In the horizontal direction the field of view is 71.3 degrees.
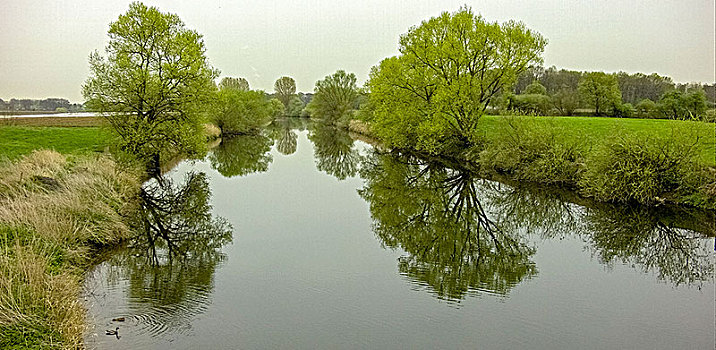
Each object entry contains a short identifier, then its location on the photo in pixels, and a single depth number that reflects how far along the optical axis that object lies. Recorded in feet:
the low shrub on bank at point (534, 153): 65.10
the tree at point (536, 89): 157.79
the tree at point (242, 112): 160.15
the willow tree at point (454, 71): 89.45
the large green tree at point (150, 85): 69.73
